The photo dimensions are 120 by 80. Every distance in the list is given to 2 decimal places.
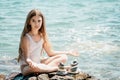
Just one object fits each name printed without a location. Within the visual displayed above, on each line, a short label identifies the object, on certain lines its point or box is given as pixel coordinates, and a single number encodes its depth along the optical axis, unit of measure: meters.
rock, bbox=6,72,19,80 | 4.62
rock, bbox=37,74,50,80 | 4.33
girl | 4.49
